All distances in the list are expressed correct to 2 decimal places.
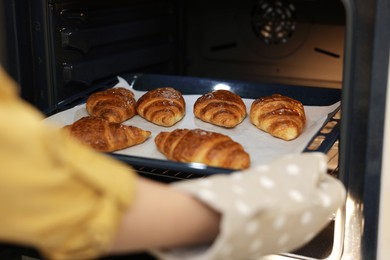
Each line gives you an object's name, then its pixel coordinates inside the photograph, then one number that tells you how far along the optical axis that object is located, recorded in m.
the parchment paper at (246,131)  1.30
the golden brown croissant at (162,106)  1.48
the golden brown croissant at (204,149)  1.18
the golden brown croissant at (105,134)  1.31
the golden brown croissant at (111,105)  1.49
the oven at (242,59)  1.08
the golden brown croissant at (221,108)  1.45
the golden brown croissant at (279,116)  1.36
